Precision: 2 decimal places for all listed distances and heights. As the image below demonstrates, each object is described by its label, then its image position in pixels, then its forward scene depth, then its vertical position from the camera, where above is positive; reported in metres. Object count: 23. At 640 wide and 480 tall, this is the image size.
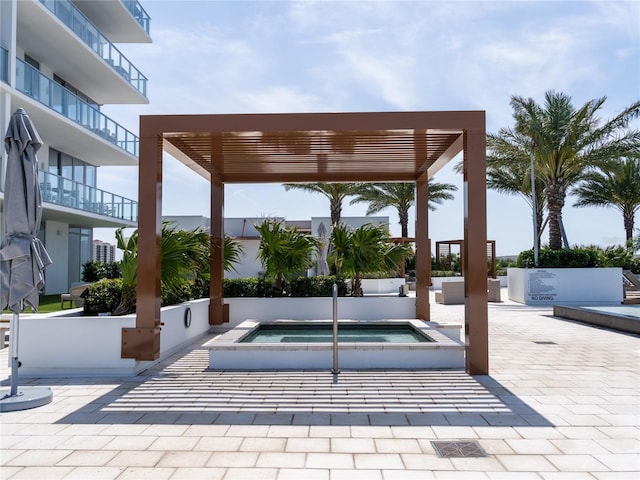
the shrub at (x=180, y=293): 8.99 -0.65
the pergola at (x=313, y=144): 6.81 +1.91
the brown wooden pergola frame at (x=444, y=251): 31.11 +0.79
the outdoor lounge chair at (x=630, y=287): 19.03 -1.08
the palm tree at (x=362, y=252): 11.95 +0.26
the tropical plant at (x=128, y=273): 7.82 -0.18
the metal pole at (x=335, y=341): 6.64 -1.12
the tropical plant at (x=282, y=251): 11.67 +0.28
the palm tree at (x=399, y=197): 28.55 +4.08
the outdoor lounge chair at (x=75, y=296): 12.80 -0.95
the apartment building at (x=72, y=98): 15.68 +5.94
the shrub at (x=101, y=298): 7.86 -0.59
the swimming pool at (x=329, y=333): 8.62 -1.39
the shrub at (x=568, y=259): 19.70 +0.16
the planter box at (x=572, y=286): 19.16 -0.94
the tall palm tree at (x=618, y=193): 29.58 +4.55
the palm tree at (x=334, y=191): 25.55 +3.89
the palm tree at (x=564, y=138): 19.95 +5.26
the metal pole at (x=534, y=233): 20.05 +1.29
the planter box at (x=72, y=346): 6.80 -1.20
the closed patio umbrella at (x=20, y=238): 5.48 +0.28
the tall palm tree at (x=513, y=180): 23.34 +4.73
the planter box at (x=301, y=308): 11.46 -1.10
